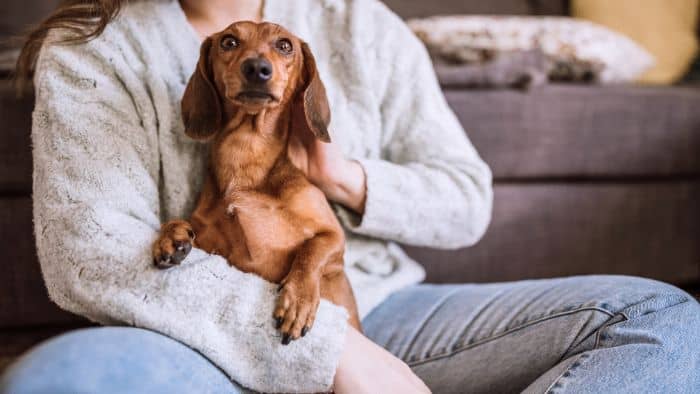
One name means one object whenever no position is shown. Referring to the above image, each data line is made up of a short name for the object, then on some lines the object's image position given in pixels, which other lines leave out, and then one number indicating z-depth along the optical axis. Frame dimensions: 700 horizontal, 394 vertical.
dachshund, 0.89
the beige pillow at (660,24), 2.19
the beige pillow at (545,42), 1.76
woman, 0.75
